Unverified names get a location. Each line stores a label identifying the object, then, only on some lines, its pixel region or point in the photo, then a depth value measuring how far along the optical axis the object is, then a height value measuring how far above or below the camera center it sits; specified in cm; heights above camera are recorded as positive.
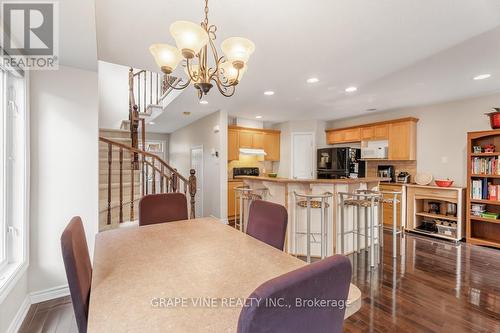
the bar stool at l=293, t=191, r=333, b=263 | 288 -70
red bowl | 413 -32
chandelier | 134 +72
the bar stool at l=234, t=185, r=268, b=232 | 354 -44
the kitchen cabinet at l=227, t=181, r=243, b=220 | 534 -80
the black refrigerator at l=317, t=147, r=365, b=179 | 539 +5
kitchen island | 323 -69
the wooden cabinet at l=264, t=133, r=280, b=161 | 636 +54
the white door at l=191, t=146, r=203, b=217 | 597 -25
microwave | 509 +36
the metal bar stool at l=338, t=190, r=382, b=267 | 292 -54
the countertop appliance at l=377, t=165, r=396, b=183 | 507 -13
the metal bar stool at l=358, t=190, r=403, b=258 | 317 -82
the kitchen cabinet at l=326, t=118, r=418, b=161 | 471 +65
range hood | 580 +35
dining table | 79 -51
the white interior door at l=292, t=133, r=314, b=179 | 625 +28
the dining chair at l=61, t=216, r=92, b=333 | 97 -48
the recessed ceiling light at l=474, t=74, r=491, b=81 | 316 +121
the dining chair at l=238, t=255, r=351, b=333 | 56 -35
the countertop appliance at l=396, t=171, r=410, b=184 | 479 -26
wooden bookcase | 374 -69
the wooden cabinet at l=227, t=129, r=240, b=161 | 566 +48
